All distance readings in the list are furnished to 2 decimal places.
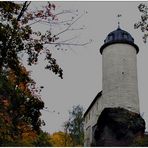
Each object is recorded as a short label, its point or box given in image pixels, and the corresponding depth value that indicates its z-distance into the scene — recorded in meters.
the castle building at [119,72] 43.09
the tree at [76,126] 62.73
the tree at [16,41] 12.25
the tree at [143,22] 20.21
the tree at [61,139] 64.31
